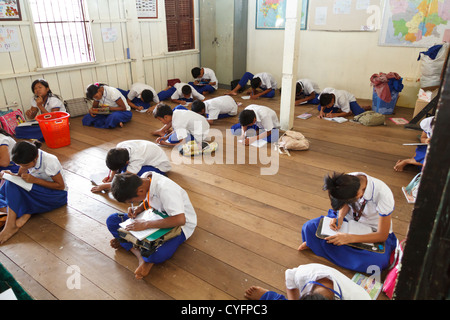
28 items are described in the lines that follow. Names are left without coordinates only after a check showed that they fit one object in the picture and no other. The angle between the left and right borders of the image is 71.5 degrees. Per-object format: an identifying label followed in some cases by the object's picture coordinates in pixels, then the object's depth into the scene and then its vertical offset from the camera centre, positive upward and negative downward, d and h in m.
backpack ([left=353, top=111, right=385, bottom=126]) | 4.63 -1.23
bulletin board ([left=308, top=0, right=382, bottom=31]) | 5.27 +0.24
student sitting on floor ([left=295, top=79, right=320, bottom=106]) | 5.67 -1.04
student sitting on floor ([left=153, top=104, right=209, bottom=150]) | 3.77 -1.07
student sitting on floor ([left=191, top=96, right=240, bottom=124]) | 4.38 -1.08
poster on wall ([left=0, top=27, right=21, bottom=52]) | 4.12 -0.10
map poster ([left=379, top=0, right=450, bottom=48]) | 4.73 +0.09
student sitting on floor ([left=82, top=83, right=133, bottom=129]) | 4.58 -1.09
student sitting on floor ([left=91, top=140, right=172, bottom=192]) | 2.56 -1.09
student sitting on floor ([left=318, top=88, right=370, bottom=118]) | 4.98 -1.14
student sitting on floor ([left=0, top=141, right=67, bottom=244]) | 2.34 -1.17
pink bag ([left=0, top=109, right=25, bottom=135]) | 4.16 -1.11
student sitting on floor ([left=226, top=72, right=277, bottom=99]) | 5.89 -1.00
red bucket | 3.79 -1.10
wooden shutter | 6.20 +0.12
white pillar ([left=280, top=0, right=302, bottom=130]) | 3.82 -0.38
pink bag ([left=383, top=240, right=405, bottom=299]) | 1.82 -1.35
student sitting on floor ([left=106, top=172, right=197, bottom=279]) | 1.86 -1.07
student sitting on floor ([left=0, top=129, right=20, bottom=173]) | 2.73 -0.98
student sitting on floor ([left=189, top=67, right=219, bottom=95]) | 6.41 -0.99
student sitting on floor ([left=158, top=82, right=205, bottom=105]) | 5.66 -1.11
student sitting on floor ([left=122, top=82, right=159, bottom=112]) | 5.38 -1.08
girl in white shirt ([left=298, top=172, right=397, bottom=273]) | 1.78 -1.17
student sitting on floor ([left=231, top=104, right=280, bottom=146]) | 3.80 -1.12
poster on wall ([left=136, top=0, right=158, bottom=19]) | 5.65 +0.37
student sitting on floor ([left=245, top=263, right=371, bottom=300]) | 1.36 -1.08
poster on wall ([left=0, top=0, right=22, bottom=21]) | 4.04 +0.26
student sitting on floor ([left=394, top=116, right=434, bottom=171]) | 3.10 -1.18
